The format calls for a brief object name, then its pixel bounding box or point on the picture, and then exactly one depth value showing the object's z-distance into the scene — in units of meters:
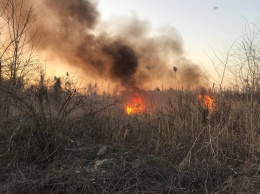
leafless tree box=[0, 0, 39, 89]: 9.13
